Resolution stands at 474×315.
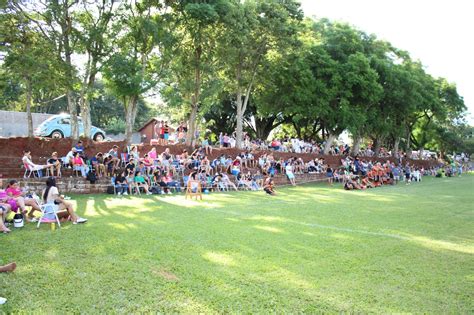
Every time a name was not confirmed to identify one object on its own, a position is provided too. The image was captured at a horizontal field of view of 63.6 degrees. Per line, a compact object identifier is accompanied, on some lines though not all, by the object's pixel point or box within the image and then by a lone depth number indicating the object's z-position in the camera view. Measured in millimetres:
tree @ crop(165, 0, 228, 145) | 21859
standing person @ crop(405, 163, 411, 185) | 30289
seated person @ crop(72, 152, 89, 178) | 17314
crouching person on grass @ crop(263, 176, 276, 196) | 18188
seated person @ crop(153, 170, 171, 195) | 17691
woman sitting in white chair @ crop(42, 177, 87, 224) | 9281
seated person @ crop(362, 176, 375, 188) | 24303
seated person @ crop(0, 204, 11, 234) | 8250
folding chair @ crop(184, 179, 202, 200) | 15430
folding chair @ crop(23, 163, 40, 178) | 15859
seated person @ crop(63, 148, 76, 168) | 17453
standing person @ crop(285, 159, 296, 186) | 25219
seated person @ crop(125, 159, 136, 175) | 16969
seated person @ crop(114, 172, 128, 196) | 16625
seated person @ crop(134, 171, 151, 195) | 17000
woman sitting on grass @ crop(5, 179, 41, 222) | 9430
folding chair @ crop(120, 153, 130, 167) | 19062
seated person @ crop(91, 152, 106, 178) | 17891
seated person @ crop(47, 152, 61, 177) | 16484
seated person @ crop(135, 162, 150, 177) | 18197
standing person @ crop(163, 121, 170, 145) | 26234
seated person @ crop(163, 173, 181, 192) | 18266
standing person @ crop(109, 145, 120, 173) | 18234
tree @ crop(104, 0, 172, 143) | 19172
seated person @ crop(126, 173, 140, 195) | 16766
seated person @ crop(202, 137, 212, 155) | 24319
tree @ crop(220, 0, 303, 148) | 23219
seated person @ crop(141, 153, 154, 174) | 18484
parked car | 22734
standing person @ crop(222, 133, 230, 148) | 28400
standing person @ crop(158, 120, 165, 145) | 25622
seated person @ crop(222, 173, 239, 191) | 20625
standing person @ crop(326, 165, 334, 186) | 28531
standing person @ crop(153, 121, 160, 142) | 26531
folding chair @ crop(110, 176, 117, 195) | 16609
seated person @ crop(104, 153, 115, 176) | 18141
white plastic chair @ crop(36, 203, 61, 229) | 9125
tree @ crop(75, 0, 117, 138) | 18891
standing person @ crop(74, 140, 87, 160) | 18141
